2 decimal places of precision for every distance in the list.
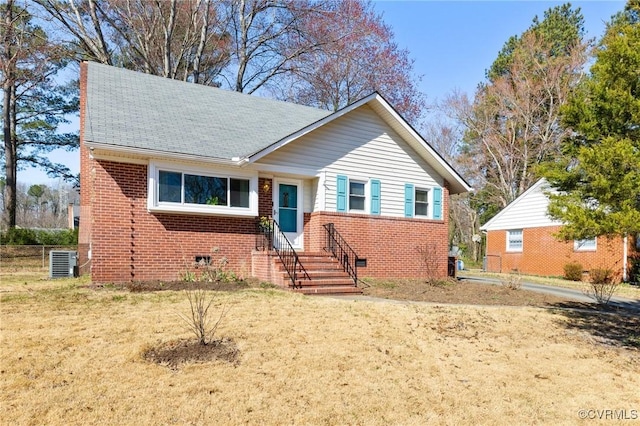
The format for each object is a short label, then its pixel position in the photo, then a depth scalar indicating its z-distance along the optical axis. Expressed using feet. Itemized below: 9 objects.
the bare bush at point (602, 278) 41.09
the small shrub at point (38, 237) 71.26
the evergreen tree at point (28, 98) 70.95
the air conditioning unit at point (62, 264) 44.27
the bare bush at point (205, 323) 17.74
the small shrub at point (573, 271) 62.28
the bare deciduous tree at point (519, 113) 91.91
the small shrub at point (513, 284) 40.09
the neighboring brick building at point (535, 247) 60.44
